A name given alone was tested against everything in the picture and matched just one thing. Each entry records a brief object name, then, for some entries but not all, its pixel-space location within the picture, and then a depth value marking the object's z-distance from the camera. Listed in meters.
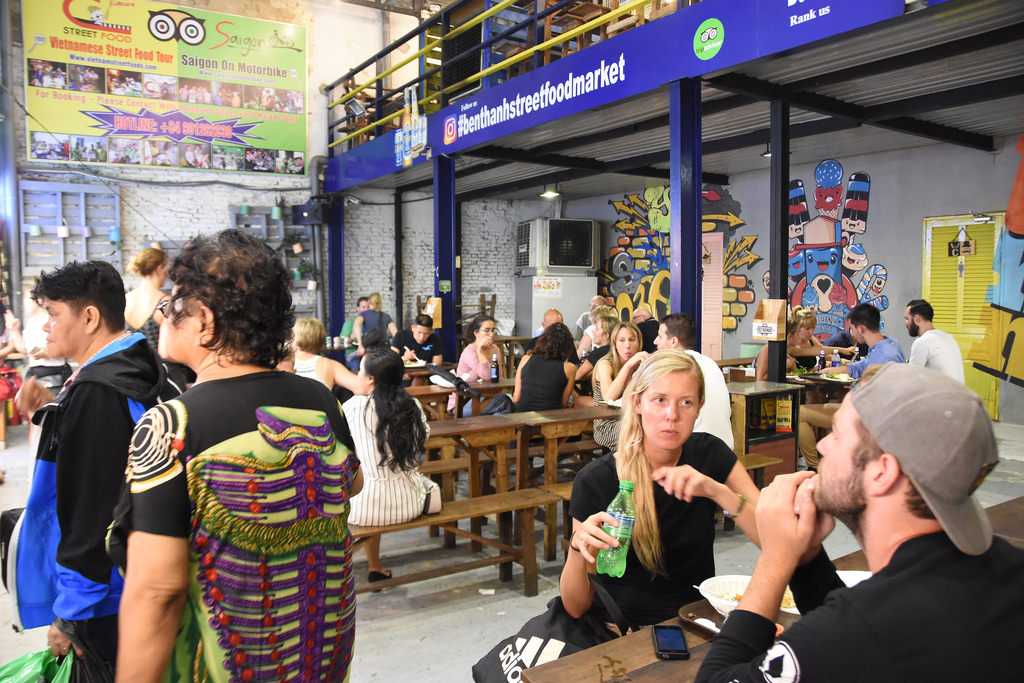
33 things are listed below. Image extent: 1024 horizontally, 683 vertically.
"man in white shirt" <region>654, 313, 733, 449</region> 4.13
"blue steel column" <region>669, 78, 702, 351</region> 5.69
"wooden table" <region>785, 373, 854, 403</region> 7.02
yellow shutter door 8.81
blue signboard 4.61
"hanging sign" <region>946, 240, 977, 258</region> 8.86
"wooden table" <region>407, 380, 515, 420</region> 6.49
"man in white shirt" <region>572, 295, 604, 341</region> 10.82
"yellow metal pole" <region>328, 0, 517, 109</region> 7.07
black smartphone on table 1.67
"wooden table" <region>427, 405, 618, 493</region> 4.69
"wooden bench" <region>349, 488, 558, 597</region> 4.02
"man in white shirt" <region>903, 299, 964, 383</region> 6.27
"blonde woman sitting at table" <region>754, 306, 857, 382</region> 7.90
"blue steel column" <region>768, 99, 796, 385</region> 6.25
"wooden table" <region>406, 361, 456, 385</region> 7.72
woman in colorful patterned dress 1.31
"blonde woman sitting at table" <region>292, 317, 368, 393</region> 5.11
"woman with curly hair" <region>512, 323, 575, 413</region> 5.84
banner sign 10.06
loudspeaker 11.76
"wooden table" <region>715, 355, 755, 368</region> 9.38
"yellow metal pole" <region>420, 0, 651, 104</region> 6.02
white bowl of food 1.85
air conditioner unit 13.50
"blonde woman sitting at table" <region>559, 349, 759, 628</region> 2.05
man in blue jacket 1.73
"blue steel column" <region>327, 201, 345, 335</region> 12.23
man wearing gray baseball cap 1.01
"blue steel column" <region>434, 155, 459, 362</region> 8.96
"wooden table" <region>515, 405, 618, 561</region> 4.76
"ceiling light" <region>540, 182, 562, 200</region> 11.79
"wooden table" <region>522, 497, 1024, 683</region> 1.58
